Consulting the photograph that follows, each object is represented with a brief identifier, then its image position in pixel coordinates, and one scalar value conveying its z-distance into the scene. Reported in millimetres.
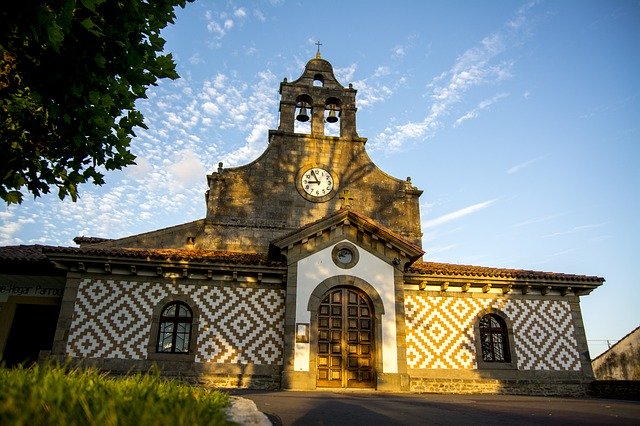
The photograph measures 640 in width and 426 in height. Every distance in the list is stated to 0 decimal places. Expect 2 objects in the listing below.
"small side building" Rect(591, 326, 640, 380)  20484
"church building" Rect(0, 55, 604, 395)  12359
